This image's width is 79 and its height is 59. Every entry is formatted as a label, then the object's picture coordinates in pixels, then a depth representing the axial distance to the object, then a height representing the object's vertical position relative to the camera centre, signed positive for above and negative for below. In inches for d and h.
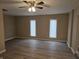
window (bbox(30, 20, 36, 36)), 201.5 +3.8
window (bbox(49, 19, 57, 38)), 187.0 -0.3
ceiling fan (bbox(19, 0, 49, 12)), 72.0 +32.5
